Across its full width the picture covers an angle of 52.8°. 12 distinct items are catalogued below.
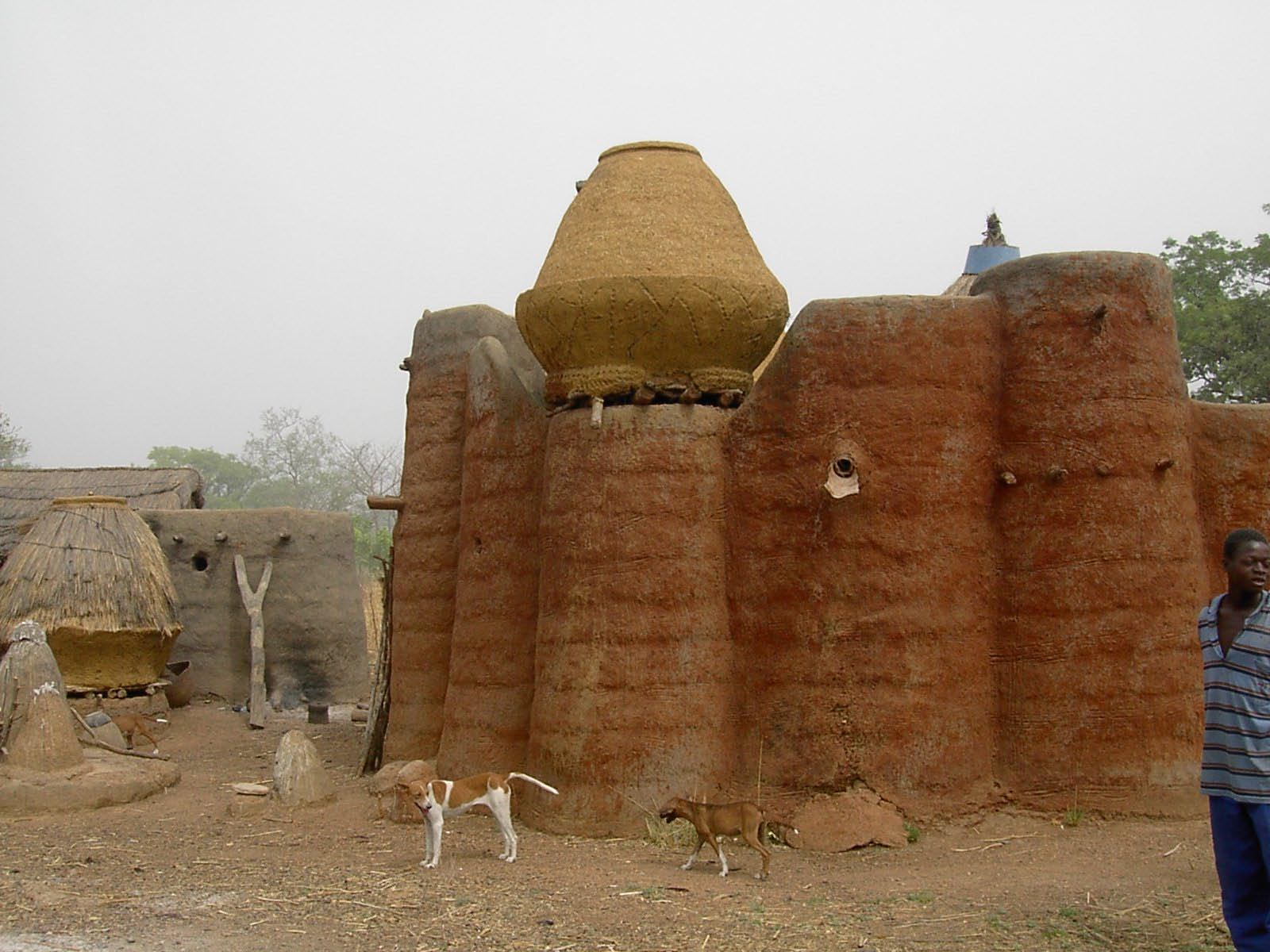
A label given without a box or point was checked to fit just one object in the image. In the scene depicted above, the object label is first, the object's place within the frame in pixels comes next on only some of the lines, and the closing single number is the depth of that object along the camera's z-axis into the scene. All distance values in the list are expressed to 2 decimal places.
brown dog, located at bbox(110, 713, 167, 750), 12.02
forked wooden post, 15.17
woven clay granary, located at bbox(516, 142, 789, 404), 8.79
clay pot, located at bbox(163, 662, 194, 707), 16.02
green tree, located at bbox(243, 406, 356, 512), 60.66
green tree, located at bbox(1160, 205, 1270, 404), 22.73
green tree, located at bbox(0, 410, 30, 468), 49.06
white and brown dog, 7.66
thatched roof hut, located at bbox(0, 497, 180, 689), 14.40
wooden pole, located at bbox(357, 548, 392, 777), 11.24
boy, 4.97
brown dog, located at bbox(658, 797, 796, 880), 7.10
